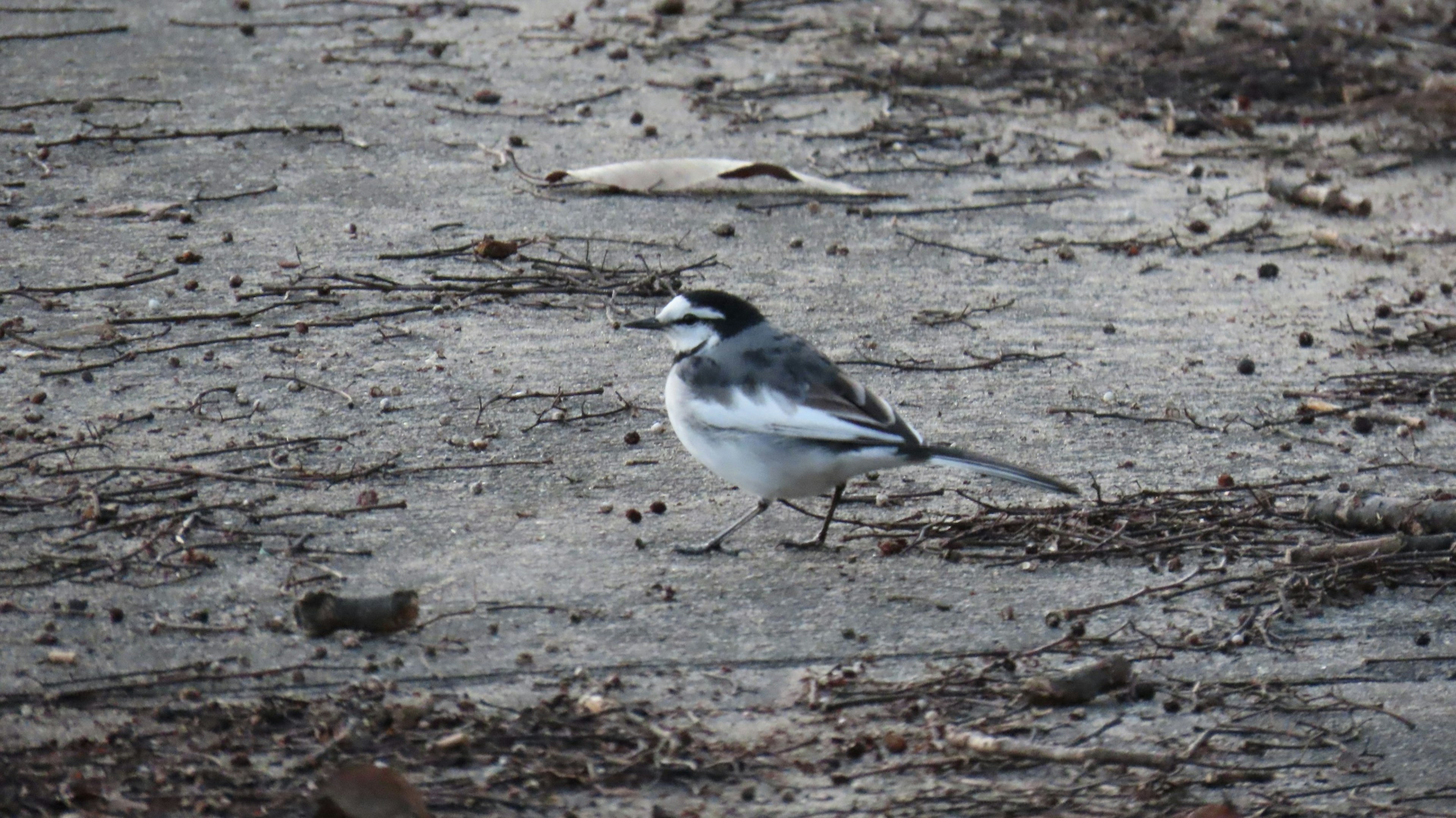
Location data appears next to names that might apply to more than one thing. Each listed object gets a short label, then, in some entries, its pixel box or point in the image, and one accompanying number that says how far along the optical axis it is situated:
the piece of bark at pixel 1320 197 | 16.74
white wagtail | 9.28
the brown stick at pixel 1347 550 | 9.37
